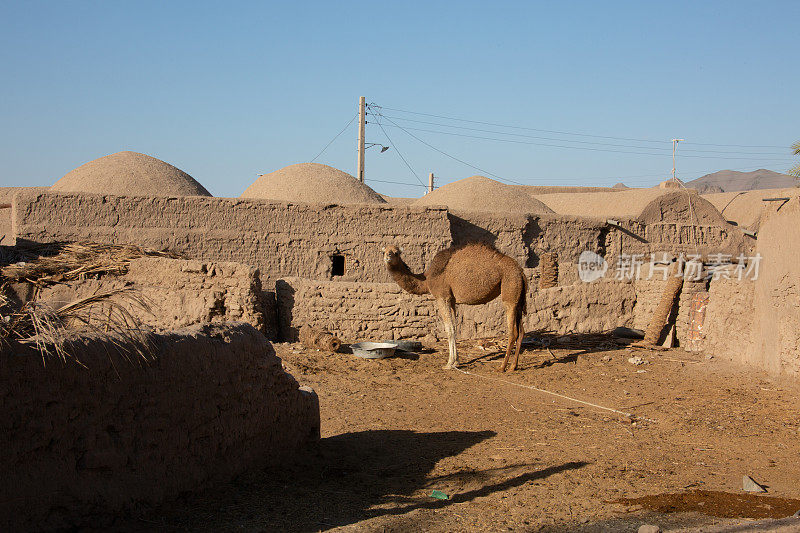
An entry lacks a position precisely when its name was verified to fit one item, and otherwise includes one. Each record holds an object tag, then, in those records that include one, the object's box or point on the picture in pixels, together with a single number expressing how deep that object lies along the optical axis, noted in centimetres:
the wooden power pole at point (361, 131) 2927
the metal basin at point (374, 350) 1021
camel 1020
